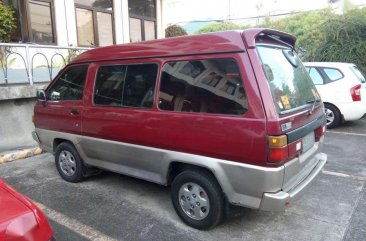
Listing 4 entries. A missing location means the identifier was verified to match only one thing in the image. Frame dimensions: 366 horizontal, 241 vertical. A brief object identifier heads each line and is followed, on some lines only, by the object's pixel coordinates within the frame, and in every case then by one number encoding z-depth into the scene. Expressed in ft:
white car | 24.89
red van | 10.07
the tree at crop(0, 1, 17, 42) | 25.21
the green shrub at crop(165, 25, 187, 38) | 51.08
